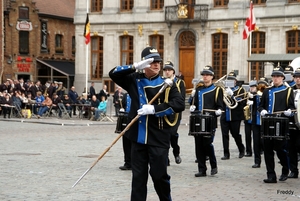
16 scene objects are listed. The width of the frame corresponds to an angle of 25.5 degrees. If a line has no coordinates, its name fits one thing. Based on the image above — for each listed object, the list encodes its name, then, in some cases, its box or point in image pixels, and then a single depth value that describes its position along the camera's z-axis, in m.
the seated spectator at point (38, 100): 30.93
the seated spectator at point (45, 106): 30.66
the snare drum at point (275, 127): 11.45
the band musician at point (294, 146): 12.07
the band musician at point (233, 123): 15.34
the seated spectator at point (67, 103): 30.78
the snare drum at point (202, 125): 12.33
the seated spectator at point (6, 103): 30.27
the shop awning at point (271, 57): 29.74
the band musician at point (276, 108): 11.62
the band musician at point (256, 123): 13.41
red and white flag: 34.19
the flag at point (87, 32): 38.76
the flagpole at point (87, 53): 41.33
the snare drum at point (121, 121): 13.62
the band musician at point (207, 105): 12.43
